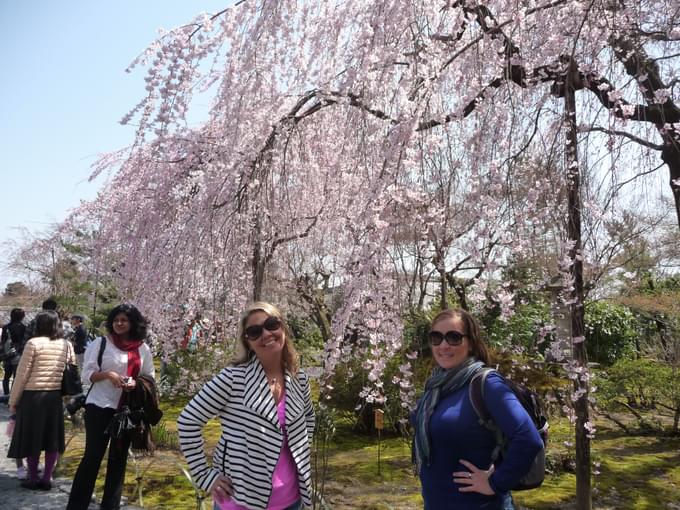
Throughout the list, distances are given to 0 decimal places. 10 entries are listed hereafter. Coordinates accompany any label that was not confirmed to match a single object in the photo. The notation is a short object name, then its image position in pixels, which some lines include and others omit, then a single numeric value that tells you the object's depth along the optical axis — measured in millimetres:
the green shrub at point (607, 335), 11016
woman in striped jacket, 1925
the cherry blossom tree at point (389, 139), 2889
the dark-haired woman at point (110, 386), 3156
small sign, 4082
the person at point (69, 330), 7934
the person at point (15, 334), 6605
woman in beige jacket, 3906
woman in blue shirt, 1654
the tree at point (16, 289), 21811
